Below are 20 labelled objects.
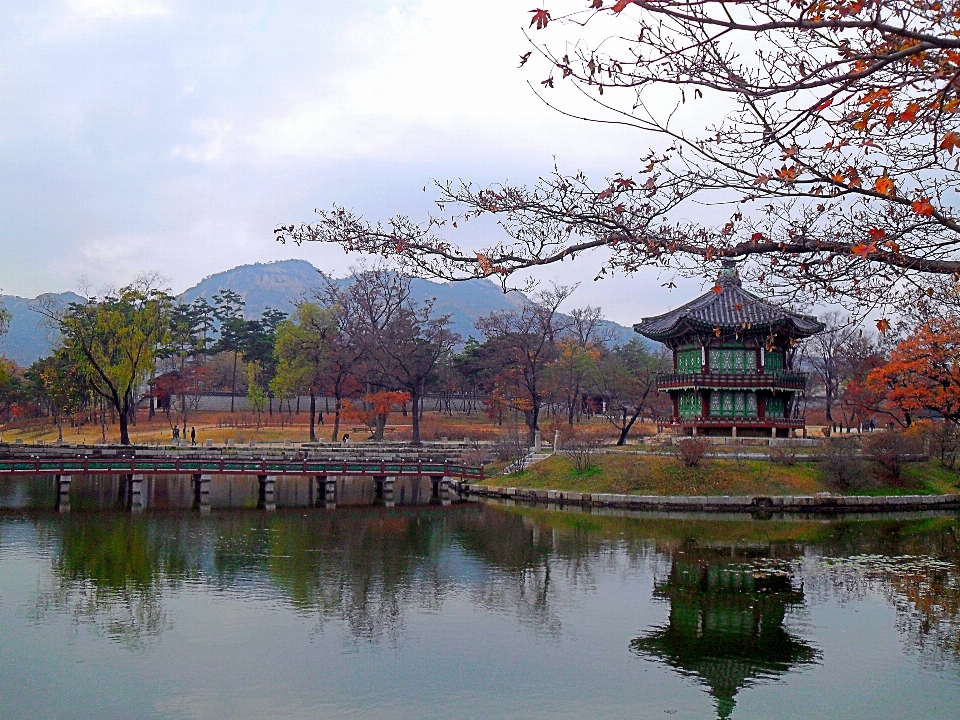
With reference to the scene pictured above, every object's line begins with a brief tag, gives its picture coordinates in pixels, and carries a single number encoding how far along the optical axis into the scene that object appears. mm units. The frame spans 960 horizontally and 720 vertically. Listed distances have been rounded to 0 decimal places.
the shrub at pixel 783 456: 36531
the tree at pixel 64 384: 63344
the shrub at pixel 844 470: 35375
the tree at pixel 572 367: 60594
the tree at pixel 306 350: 57969
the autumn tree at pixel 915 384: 35800
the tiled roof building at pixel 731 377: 41969
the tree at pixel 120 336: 49031
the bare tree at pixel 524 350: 58844
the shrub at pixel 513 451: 40156
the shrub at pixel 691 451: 35688
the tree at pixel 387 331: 58469
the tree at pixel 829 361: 64312
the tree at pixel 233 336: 80125
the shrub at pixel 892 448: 36906
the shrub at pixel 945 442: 38531
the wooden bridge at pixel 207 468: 33219
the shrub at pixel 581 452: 37344
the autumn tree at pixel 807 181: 5871
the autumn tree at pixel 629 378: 56875
